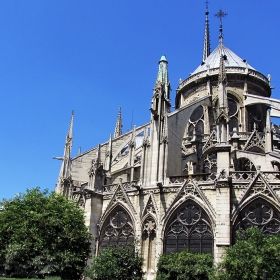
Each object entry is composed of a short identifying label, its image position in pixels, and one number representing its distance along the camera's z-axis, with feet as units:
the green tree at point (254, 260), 52.42
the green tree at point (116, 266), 61.72
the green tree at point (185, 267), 59.47
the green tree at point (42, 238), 62.44
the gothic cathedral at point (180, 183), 67.41
